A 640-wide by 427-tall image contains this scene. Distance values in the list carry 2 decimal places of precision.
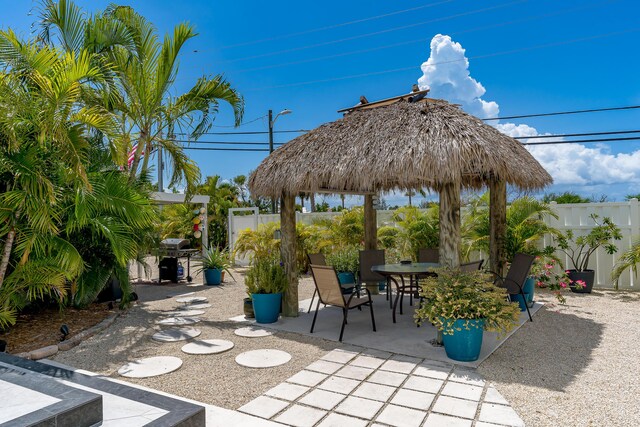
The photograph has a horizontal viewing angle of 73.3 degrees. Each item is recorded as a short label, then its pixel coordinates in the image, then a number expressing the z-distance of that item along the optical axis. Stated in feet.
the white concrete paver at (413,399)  11.81
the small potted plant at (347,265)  29.27
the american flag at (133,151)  26.82
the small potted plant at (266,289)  21.38
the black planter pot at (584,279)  28.58
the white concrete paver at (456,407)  11.27
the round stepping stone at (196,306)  26.32
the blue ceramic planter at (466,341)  15.01
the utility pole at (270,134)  69.00
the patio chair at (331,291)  18.10
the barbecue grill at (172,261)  37.35
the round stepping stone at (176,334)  19.13
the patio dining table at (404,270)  20.66
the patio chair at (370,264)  26.14
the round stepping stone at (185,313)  24.44
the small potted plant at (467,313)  14.96
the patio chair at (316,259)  24.23
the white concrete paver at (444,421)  10.66
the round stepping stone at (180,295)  30.99
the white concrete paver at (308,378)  13.57
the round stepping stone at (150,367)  14.65
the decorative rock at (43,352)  16.35
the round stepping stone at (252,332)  19.38
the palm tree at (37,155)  15.93
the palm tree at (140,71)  24.64
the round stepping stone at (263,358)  15.35
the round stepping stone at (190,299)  28.71
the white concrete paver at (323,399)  11.88
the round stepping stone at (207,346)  17.08
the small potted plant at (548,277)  25.14
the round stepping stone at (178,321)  22.22
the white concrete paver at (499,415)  10.71
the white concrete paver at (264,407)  11.40
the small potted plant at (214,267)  35.93
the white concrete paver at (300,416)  10.83
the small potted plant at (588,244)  28.63
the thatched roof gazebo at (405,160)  17.15
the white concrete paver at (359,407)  11.28
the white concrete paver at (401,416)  10.77
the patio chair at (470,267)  18.65
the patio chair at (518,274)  20.51
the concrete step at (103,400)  9.63
